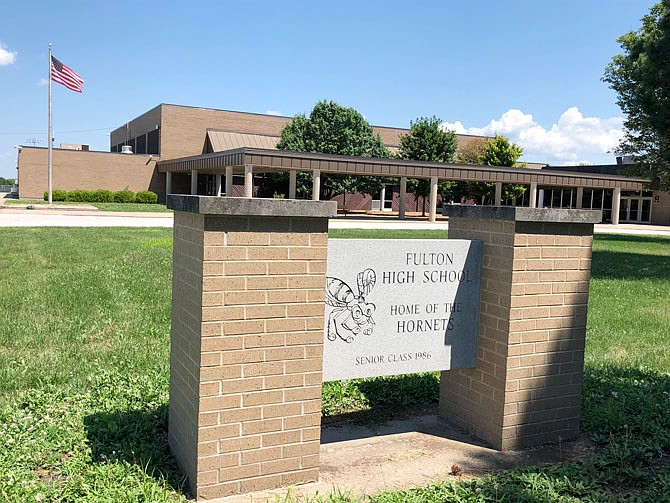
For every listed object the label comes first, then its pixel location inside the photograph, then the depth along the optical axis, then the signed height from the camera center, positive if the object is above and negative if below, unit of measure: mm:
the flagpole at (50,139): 37875 +2774
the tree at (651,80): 16984 +3920
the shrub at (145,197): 45656 -560
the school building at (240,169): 33156 +1630
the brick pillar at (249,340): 3502 -840
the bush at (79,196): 42906 -658
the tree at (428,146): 48812 +4294
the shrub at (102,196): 44125 -609
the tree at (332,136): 46812 +4537
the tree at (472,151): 57028 +4695
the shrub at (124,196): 44781 -584
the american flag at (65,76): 35281 +6085
